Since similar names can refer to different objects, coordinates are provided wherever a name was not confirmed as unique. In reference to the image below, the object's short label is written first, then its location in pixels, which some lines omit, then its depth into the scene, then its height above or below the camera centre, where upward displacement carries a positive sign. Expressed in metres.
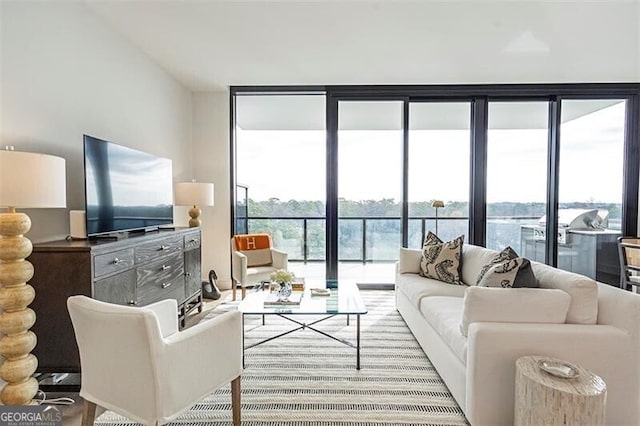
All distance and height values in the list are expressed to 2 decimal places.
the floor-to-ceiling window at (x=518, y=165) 4.64 +0.57
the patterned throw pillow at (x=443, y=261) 3.24 -0.51
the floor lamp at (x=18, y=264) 1.67 -0.29
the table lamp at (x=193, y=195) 3.83 +0.13
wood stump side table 1.44 -0.81
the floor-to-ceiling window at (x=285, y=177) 5.22 +0.45
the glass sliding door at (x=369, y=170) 4.70 +0.50
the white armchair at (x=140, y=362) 1.43 -0.68
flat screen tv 2.43 +0.15
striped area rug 1.93 -1.15
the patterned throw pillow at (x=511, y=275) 2.04 -0.41
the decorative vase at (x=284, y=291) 2.75 -0.68
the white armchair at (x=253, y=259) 4.02 -0.64
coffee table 2.46 -0.74
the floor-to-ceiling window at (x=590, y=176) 4.54 +0.42
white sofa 1.72 -0.67
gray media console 2.04 -0.47
